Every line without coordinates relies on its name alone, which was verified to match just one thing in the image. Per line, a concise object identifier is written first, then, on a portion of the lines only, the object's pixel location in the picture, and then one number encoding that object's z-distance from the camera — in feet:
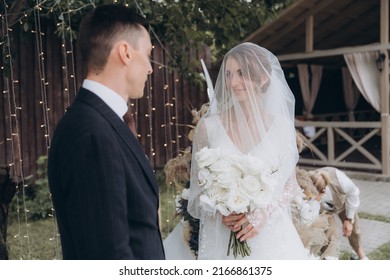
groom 4.42
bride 8.09
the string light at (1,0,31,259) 16.78
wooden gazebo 27.71
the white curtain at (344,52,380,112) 28.76
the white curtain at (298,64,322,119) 35.76
